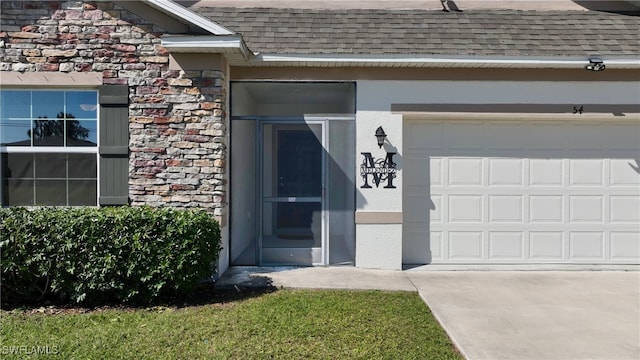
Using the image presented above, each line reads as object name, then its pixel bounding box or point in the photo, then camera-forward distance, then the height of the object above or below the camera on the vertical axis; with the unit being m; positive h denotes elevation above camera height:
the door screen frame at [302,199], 6.85 -0.25
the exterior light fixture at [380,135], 6.71 +0.61
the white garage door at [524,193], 7.08 -0.35
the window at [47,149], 6.09 +0.35
